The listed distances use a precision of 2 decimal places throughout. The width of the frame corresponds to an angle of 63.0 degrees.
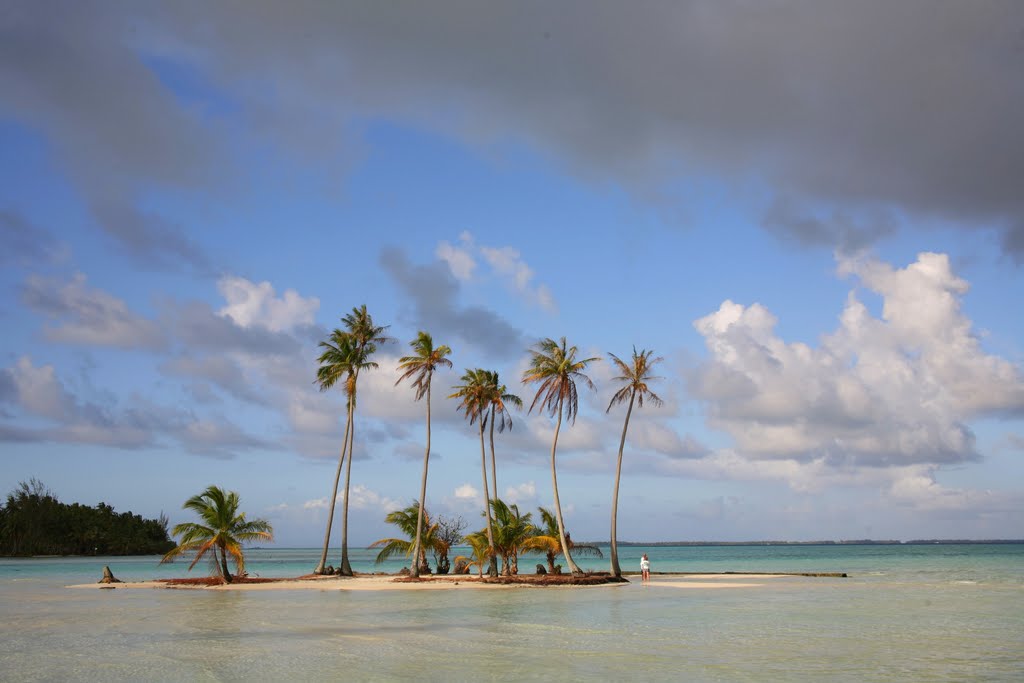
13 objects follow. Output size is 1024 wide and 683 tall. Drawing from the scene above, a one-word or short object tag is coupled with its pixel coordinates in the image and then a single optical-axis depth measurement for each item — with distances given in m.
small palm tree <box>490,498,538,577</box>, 50.56
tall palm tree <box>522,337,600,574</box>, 49.91
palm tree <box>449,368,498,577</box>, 52.09
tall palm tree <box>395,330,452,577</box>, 54.56
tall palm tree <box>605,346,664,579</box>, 52.19
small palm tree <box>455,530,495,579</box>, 50.95
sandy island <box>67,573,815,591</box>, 48.44
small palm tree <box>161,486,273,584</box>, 48.44
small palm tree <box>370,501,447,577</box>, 57.00
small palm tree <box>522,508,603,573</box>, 50.00
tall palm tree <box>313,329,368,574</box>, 57.19
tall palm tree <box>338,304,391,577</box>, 57.62
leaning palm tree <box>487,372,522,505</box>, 52.22
